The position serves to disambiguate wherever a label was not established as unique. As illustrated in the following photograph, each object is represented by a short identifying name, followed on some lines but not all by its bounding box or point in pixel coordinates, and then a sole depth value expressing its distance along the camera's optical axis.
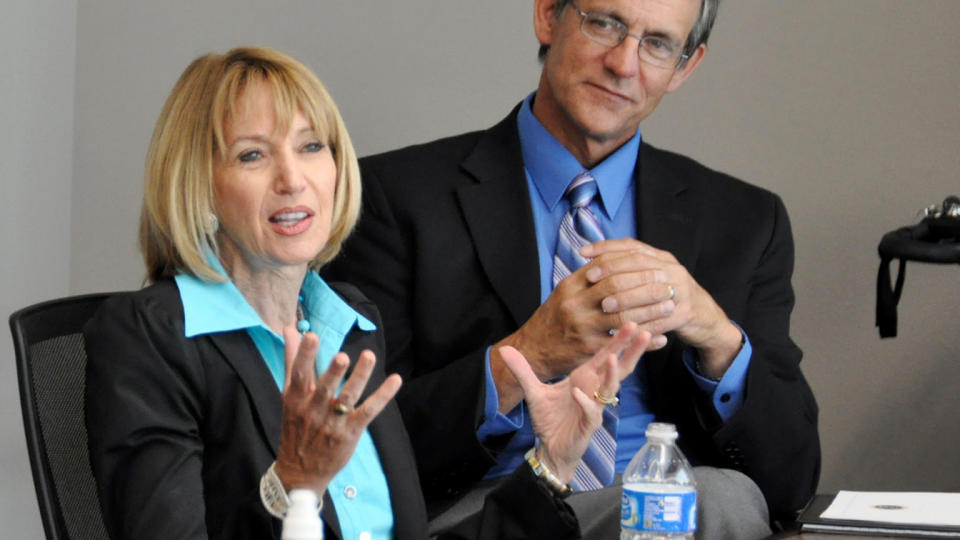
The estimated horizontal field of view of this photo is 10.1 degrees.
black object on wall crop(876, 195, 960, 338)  7.14
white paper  6.40
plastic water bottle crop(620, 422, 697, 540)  6.27
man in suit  6.76
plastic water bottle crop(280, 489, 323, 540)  5.33
